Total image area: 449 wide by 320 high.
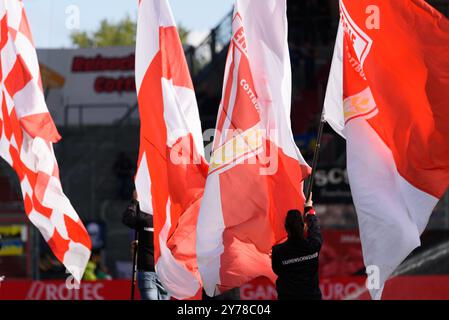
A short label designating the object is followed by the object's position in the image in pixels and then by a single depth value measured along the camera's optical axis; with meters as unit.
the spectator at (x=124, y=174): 26.28
